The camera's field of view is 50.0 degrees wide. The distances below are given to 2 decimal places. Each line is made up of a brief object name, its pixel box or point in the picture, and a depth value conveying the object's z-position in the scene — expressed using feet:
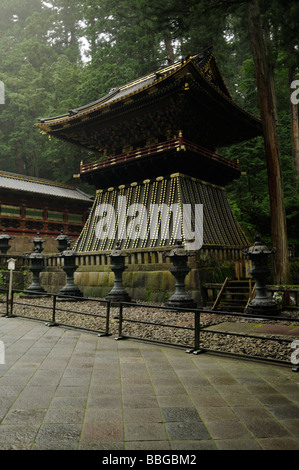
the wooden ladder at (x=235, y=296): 32.22
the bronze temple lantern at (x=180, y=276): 31.76
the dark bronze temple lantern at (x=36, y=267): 43.88
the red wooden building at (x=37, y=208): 68.80
